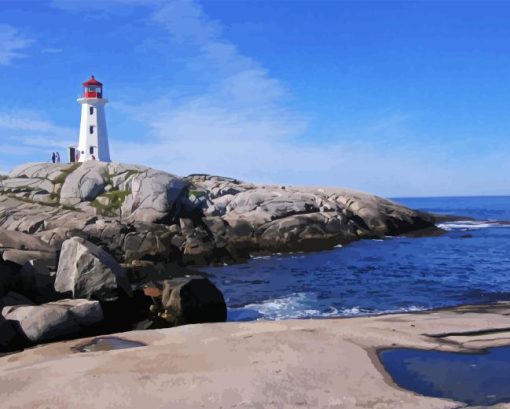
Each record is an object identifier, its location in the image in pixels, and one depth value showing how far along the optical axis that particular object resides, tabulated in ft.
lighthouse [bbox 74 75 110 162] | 177.68
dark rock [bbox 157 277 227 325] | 51.72
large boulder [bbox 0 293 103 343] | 43.04
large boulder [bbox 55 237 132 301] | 51.55
